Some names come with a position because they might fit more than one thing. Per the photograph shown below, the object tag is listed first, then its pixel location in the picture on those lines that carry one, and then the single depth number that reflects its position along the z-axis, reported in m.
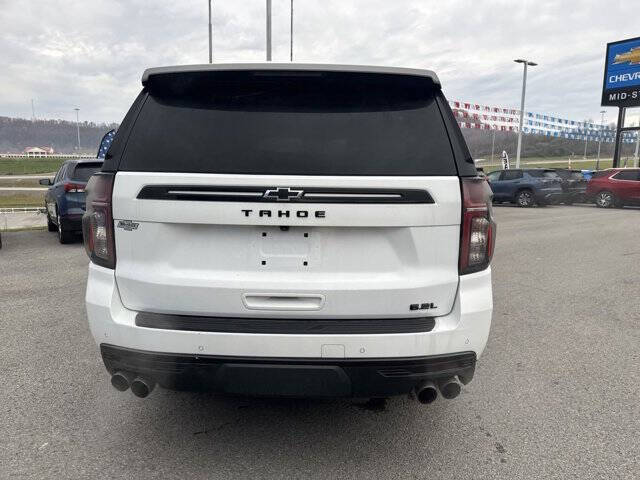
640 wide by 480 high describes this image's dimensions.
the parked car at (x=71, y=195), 9.08
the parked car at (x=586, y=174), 22.98
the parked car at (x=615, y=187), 19.38
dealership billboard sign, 25.36
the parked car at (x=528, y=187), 19.88
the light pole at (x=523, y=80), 33.16
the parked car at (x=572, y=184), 21.38
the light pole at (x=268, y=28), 16.03
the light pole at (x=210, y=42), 18.41
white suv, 2.17
